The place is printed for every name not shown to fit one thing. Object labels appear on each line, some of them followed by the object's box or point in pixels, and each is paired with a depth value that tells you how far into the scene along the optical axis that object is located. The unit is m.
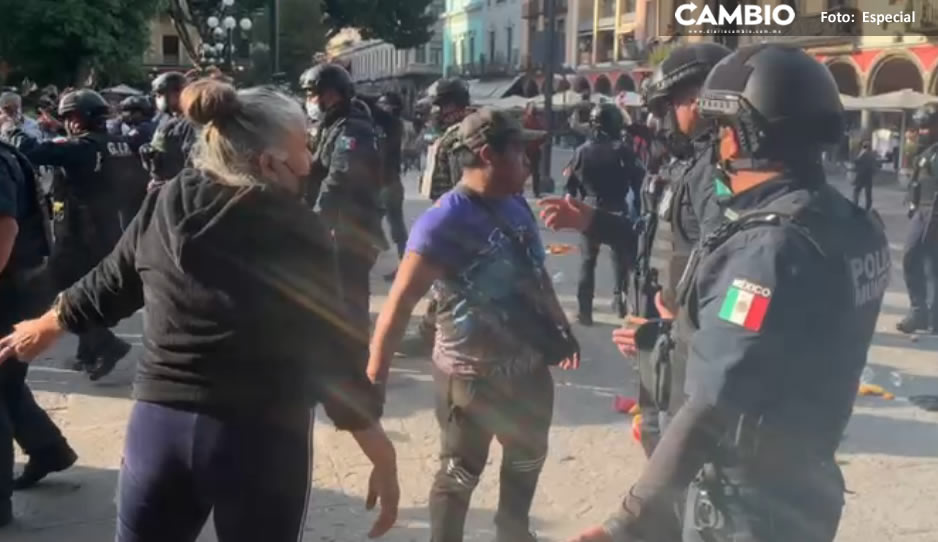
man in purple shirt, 3.52
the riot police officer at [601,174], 8.52
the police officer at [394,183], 9.26
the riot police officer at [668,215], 3.57
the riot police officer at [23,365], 4.34
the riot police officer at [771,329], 2.09
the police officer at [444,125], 7.14
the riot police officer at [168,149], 7.02
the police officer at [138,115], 8.58
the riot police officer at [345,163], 6.24
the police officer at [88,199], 6.38
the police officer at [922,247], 8.29
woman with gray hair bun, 2.48
